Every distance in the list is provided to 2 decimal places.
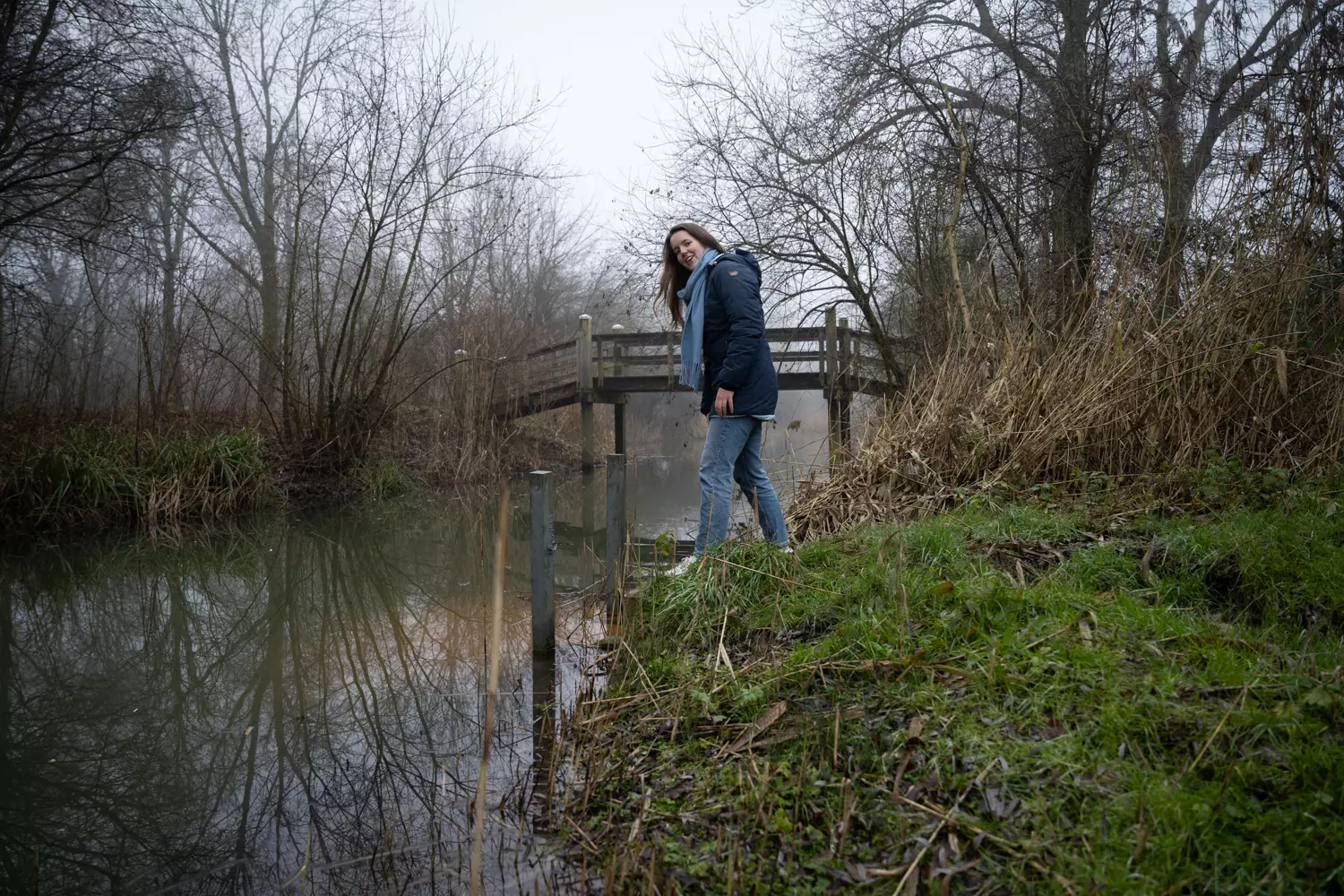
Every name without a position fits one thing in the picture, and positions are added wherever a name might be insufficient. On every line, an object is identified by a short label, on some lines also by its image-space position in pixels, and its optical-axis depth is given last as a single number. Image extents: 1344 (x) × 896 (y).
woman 4.02
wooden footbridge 12.41
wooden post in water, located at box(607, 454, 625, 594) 4.23
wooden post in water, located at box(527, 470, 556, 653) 3.61
